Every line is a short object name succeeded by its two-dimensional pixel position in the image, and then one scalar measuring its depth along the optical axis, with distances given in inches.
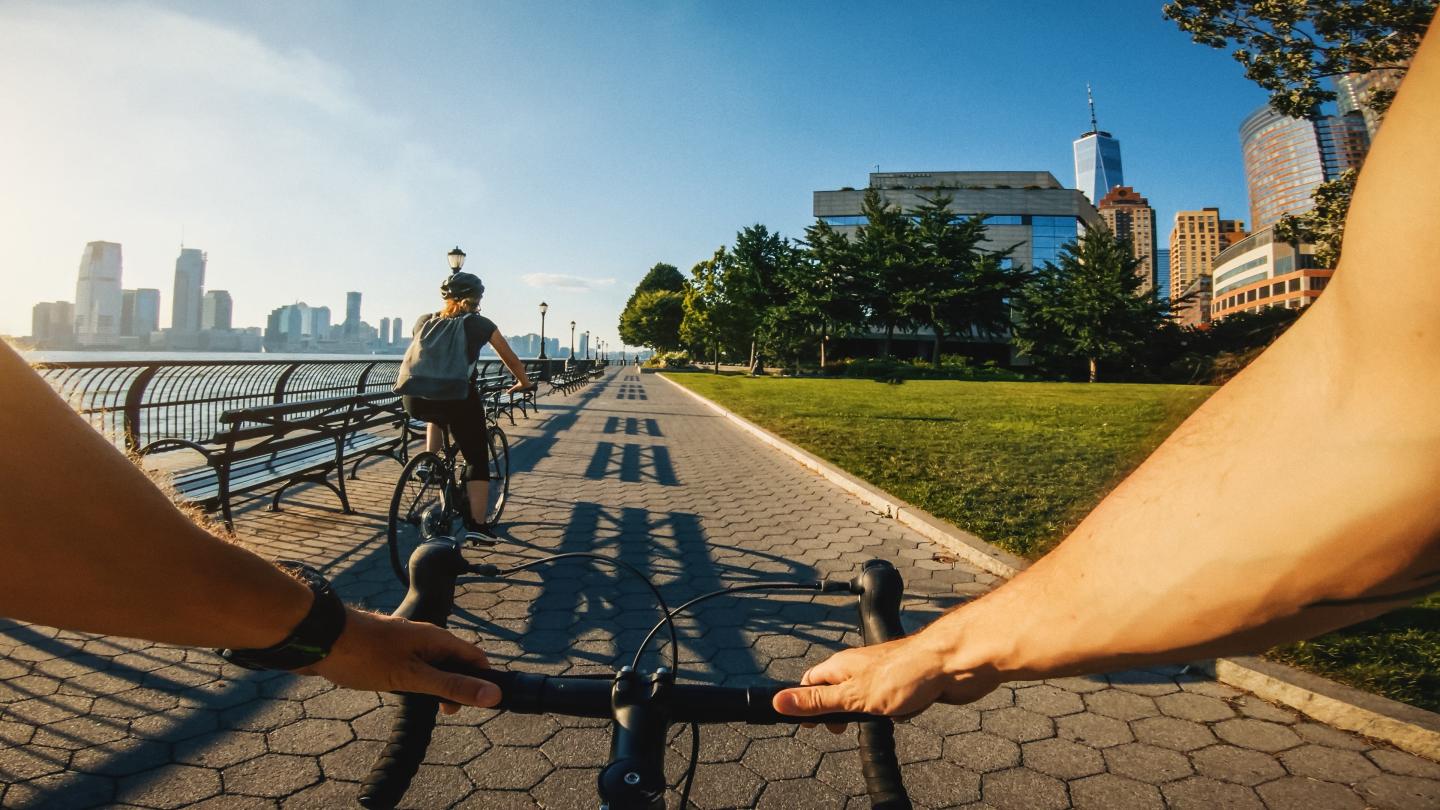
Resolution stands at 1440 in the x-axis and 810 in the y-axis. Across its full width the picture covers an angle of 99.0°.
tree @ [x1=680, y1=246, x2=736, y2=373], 2037.4
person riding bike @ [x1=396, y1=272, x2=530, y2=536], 195.2
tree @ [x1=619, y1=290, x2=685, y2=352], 3304.6
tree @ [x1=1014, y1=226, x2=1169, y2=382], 1718.8
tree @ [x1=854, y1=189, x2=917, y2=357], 1806.1
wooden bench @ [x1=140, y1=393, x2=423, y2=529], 193.5
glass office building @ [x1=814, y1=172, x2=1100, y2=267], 2593.5
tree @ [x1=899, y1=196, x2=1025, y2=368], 1787.6
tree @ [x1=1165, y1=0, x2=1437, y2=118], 228.7
